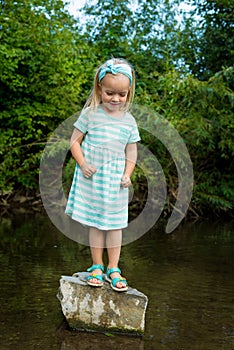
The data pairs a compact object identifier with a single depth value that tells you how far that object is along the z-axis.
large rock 3.11
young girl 3.10
